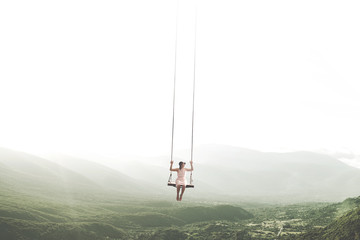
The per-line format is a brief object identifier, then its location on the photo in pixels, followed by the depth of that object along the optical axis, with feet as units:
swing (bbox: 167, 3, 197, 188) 90.72
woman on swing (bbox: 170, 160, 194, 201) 91.30
